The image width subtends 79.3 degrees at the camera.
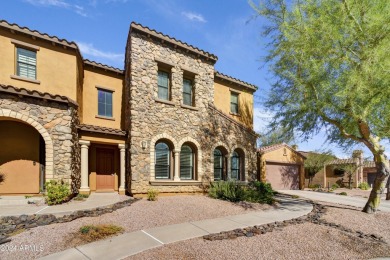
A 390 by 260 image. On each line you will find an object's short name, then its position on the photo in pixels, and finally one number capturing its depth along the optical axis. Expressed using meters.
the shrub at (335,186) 25.12
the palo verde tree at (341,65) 8.84
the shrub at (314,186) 25.48
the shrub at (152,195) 10.76
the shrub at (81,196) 10.25
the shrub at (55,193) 9.06
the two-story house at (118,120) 10.11
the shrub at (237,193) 11.41
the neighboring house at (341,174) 27.68
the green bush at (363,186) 26.17
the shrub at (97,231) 5.81
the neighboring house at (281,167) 19.20
